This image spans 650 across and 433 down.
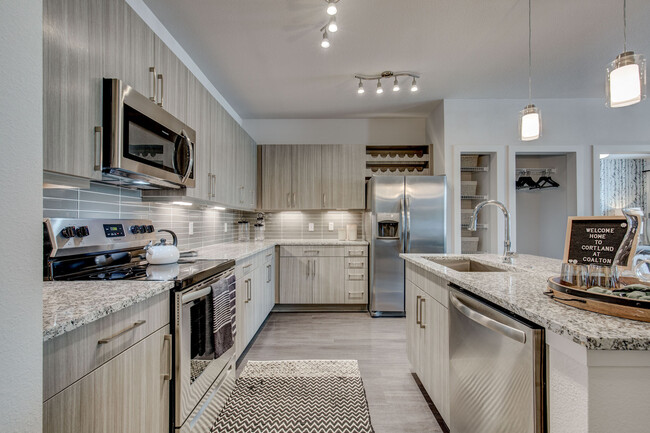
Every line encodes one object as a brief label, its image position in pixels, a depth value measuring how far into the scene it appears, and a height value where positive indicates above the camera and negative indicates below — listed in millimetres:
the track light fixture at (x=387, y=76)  2928 +1459
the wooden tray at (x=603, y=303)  744 -234
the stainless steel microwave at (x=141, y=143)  1367 +426
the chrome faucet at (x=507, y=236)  1843 -107
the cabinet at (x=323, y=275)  3781 -719
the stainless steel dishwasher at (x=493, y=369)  862 -538
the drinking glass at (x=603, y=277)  945 -188
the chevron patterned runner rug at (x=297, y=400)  1689 -1184
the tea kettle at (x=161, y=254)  1699 -199
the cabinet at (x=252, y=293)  2346 -710
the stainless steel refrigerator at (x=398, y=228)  3564 -105
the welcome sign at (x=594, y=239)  1124 -81
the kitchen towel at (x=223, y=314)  1654 -571
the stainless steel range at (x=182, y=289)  1314 -367
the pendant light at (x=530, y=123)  1939 +645
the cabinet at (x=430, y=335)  1559 -716
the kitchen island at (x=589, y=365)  677 -357
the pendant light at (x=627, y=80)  1404 +679
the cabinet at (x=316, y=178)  4035 +575
